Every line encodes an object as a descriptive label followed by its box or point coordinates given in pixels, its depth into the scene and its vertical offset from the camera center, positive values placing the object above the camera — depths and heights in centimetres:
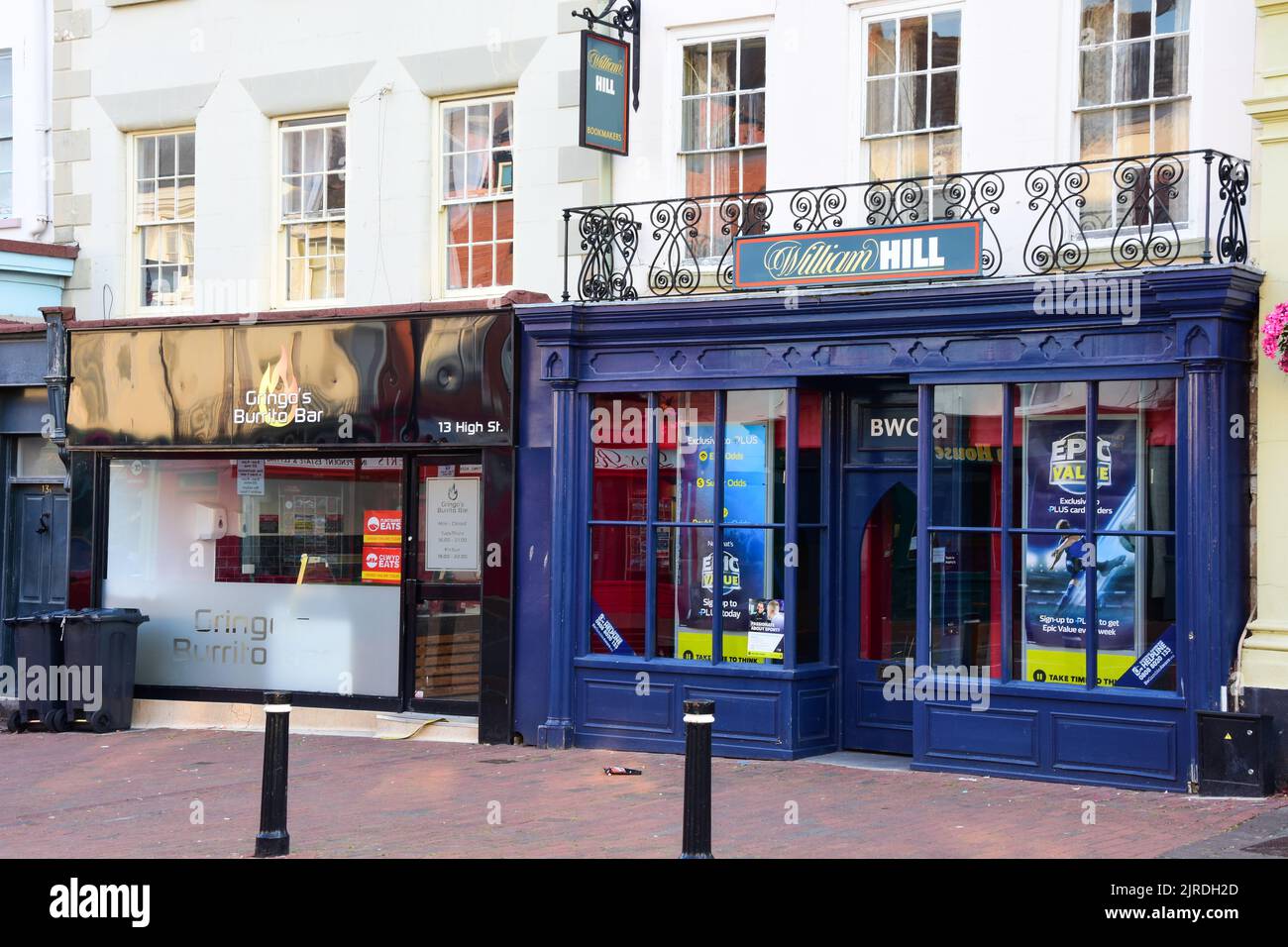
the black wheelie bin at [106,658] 1538 -151
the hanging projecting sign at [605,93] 1340 +331
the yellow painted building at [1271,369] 1120 +91
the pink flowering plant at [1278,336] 1091 +110
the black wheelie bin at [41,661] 1540 -154
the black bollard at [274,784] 922 -159
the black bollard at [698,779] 835 -140
